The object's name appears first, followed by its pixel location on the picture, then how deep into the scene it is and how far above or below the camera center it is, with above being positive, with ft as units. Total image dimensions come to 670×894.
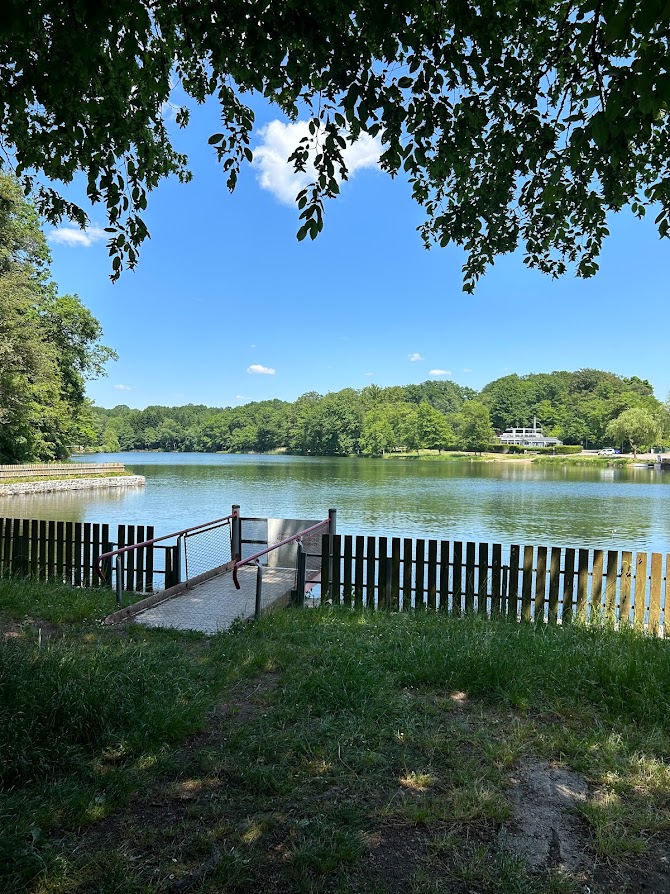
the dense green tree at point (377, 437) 453.58 +6.45
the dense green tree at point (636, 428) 331.98 +13.62
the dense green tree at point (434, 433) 447.83 +10.78
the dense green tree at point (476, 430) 435.94 +13.34
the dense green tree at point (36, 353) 97.76 +18.20
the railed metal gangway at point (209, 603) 22.06 -7.21
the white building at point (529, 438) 473.67 +8.73
